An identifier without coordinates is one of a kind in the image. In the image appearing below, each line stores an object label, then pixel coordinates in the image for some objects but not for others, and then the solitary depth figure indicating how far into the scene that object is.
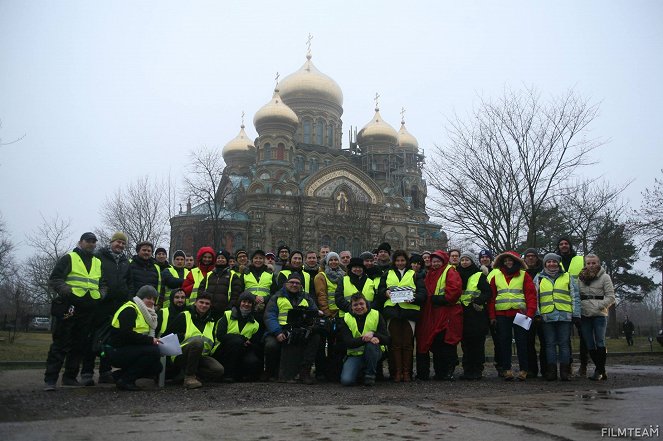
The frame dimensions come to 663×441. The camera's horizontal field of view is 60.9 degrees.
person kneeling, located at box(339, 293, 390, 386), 7.61
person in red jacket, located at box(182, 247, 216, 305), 8.91
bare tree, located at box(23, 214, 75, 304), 32.91
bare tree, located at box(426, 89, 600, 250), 17.58
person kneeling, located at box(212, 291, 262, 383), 8.00
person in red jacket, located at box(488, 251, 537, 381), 8.45
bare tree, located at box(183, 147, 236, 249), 27.92
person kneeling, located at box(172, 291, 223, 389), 7.44
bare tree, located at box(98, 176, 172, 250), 30.48
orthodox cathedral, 40.50
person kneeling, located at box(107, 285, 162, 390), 7.00
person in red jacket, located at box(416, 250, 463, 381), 8.40
